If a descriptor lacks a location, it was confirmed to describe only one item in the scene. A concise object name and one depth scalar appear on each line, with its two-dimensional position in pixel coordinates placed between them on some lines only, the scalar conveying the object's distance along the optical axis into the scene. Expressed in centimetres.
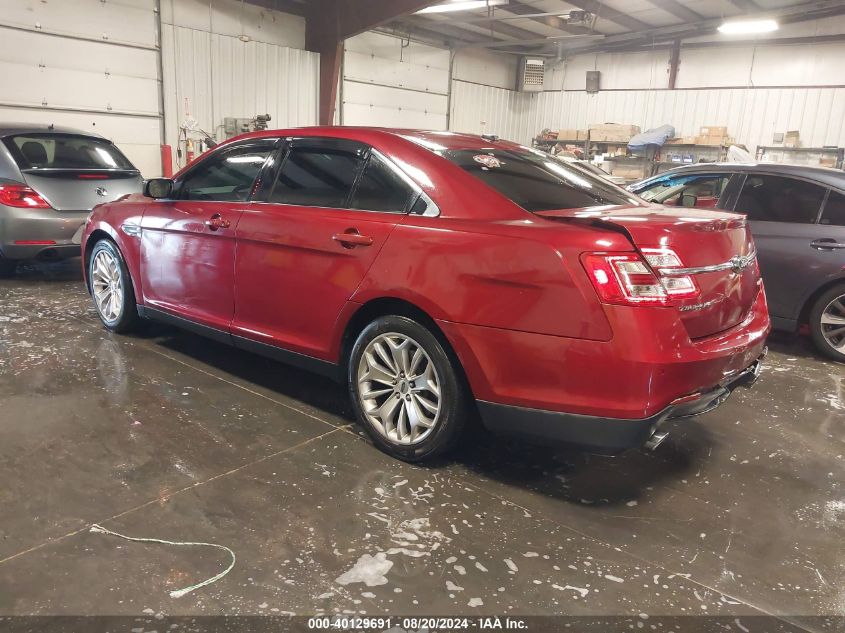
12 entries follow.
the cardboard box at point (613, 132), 1467
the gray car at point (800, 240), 459
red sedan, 225
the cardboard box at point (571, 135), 1548
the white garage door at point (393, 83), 1337
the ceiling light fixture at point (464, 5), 1143
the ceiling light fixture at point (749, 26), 1199
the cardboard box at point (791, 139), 1282
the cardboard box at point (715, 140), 1316
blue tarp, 1390
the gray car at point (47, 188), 582
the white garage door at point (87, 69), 876
